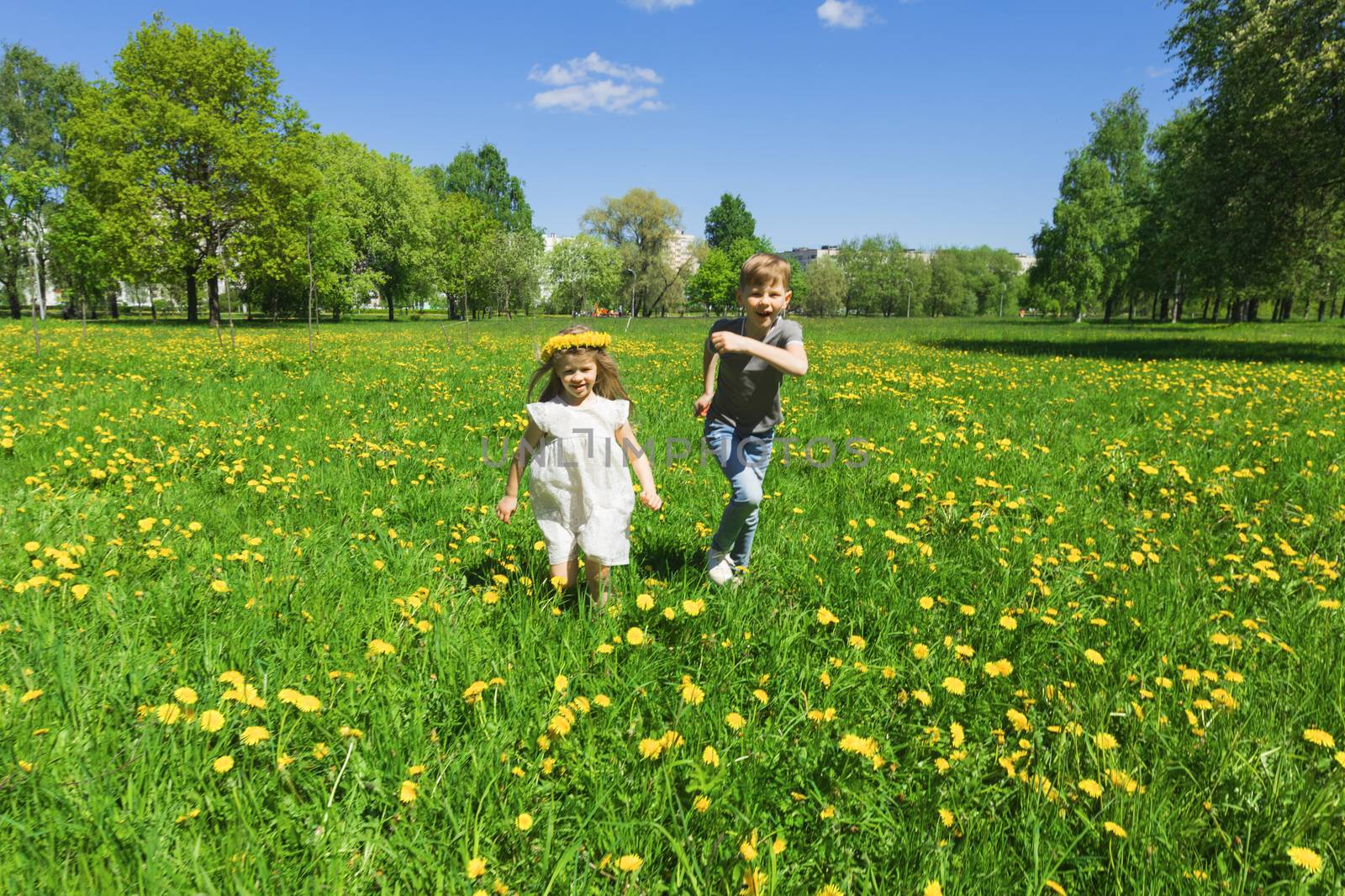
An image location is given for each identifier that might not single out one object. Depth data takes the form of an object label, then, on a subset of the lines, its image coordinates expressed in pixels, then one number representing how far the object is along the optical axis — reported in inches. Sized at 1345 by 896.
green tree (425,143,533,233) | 2714.1
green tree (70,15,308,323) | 1101.7
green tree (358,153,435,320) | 1785.2
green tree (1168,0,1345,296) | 556.4
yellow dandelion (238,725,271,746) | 80.8
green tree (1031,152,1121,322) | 1851.6
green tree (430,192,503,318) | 1807.3
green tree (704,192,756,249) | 3198.8
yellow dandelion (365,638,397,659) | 102.6
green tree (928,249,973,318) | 4153.5
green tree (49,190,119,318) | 869.2
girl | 126.4
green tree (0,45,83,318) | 1529.3
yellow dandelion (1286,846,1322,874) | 70.7
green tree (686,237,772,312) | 2827.3
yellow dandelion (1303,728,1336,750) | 88.7
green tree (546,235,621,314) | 1776.6
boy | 142.4
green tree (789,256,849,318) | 3777.1
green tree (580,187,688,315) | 2667.3
